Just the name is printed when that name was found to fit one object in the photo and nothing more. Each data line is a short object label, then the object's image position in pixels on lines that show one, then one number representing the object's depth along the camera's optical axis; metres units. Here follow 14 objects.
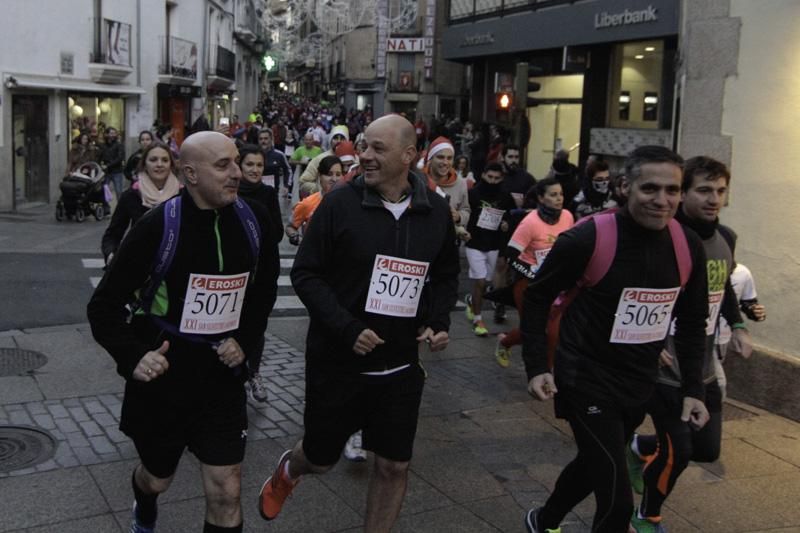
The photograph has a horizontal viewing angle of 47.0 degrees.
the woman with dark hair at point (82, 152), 17.11
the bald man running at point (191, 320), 3.47
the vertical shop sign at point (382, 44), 42.93
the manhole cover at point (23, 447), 5.03
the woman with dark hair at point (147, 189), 6.21
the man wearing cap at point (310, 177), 9.06
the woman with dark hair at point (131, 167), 9.01
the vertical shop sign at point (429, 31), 42.25
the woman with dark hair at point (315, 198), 7.26
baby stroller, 16.34
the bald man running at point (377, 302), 3.76
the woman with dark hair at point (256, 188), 6.44
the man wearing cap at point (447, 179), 8.18
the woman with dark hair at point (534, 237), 7.41
